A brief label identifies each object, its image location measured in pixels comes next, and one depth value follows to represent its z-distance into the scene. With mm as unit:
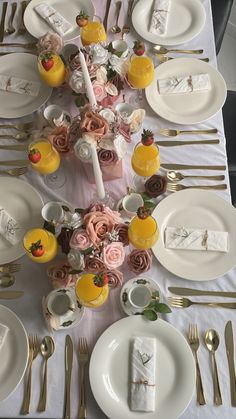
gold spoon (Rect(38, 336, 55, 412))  983
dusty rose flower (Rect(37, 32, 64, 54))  1353
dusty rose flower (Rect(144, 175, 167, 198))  1186
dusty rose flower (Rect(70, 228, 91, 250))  938
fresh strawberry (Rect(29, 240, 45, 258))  976
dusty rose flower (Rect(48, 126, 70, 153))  1162
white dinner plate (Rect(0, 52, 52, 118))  1370
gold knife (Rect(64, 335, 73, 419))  960
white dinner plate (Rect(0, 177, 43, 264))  1146
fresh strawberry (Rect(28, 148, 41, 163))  1082
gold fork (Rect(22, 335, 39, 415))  970
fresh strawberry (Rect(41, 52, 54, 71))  1247
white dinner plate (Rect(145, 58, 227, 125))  1329
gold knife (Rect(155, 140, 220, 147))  1294
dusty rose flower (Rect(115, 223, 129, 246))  996
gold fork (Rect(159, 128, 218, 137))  1312
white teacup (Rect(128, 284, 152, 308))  1038
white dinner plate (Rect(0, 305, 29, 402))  988
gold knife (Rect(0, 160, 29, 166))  1285
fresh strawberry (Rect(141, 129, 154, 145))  1063
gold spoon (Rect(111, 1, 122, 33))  1521
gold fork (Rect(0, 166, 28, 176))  1274
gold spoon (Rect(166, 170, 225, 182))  1233
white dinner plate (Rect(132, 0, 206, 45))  1484
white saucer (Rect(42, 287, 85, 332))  1027
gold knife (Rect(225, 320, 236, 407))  958
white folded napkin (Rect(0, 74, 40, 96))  1397
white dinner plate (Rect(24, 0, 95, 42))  1506
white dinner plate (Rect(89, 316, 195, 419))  943
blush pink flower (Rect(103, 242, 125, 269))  947
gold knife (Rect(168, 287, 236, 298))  1069
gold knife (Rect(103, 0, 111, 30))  1543
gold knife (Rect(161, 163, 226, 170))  1249
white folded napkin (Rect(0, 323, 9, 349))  1034
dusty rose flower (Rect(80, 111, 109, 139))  1040
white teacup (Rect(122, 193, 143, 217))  1134
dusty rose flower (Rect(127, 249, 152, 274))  1069
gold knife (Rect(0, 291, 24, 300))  1094
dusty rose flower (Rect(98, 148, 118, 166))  1094
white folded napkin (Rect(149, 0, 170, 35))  1502
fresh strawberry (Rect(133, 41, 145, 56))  1255
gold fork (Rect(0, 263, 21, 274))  1131
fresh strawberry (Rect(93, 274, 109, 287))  876
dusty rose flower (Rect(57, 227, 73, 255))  1044
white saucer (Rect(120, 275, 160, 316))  1034
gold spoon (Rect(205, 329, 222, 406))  954
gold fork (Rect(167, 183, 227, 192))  1218
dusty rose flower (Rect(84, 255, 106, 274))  951
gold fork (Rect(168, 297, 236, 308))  1057
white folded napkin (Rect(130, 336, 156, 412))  943
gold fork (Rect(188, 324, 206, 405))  955
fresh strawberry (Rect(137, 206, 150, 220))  957
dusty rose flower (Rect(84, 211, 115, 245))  936
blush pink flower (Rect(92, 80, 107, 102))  1189
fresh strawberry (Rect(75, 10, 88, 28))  1186
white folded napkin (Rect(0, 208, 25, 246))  1156
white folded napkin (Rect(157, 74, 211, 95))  1363
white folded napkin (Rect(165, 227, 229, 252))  1122
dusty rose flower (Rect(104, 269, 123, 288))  1005
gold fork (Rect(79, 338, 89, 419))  956
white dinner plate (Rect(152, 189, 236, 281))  1094
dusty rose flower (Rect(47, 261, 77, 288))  1048
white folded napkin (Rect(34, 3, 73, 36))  1508
